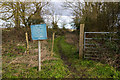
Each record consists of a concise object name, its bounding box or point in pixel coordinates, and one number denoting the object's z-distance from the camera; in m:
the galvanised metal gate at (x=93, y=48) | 6.57
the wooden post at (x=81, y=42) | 6.91
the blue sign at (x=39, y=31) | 4.65
